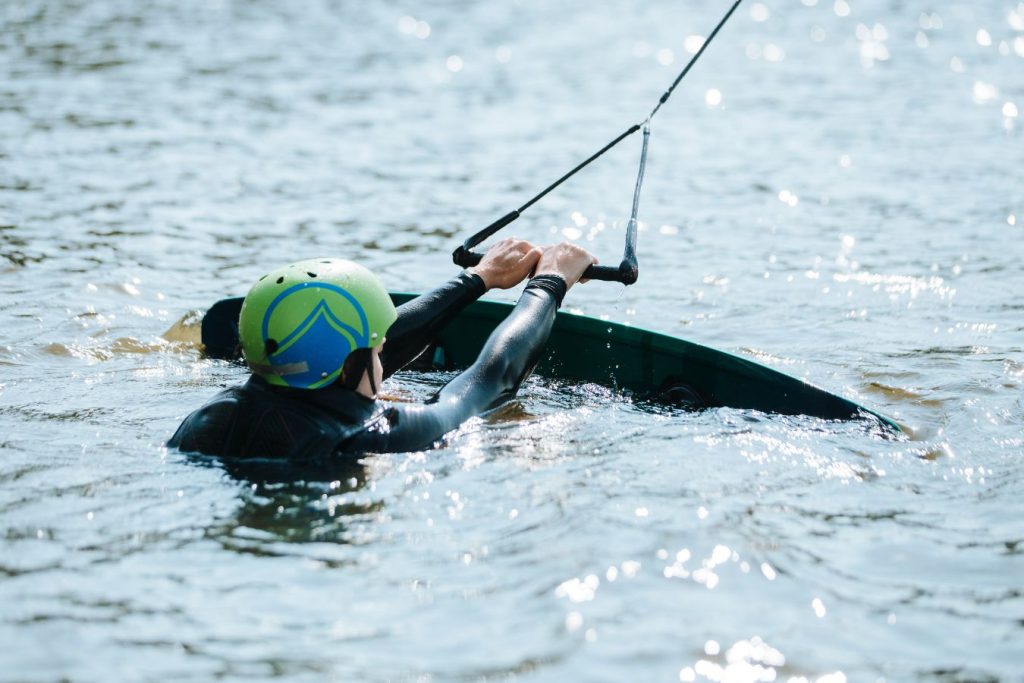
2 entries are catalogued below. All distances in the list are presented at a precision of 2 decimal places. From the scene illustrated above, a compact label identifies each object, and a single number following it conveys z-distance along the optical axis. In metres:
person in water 10.57
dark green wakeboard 13.66
